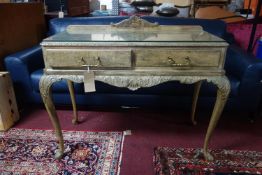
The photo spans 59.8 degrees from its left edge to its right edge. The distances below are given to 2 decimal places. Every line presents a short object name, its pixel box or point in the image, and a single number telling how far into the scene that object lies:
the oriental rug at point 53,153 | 1.28
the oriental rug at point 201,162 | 1.26
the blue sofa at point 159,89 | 1.53
